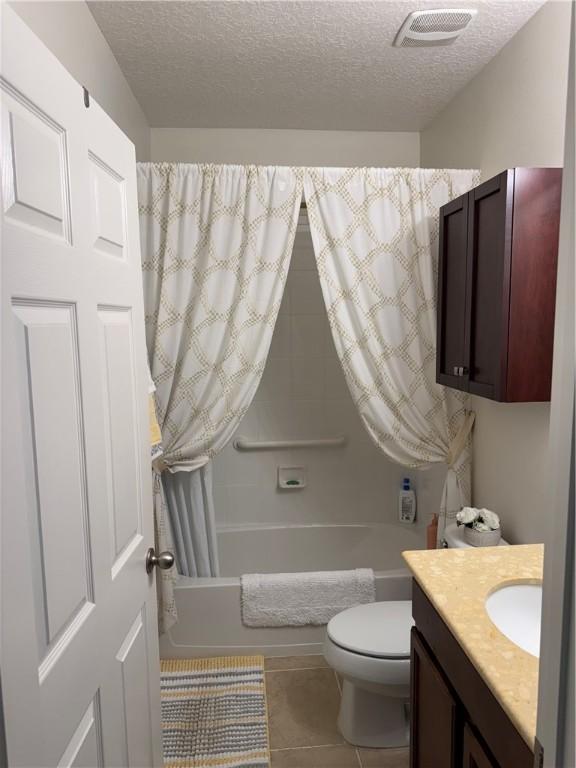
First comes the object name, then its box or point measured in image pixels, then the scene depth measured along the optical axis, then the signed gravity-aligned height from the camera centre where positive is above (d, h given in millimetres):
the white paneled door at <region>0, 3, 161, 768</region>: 753 -174
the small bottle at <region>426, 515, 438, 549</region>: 2455 -961
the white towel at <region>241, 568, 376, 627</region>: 2457 -1230
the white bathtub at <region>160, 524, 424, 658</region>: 3381 -1396
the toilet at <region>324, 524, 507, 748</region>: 1869 -1191
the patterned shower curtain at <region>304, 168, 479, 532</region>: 2262 +117
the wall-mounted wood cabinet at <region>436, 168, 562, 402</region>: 1653 +139
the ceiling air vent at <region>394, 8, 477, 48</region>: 1780 +1034
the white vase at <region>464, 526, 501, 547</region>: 1963 -777
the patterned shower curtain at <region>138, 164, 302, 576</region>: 2195 +188
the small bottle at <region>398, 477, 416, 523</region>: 3348 -1092
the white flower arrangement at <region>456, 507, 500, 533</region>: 1985 -721
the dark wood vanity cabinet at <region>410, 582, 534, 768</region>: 998 -843
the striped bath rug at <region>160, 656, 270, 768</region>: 2000 -1578
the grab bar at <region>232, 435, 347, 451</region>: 3354 -724
